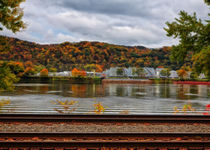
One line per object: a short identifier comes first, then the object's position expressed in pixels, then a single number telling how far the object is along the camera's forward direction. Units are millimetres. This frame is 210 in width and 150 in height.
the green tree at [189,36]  12093
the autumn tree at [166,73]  142375
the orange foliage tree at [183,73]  126375
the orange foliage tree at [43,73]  146375
